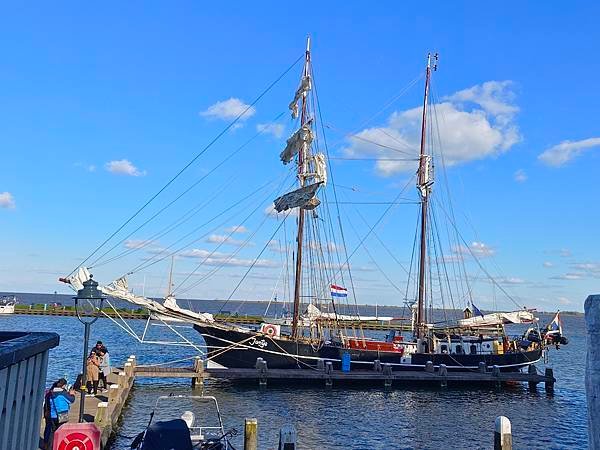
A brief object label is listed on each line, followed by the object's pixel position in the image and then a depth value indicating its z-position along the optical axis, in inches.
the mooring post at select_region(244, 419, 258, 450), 619.5
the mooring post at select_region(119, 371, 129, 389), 1023.4
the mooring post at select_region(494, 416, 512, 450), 577.9
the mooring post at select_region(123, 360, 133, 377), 1131.3
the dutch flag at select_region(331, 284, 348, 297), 2224.4
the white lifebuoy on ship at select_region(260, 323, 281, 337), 1473.9
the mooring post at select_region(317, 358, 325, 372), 1372.0
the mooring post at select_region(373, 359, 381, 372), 1403.8
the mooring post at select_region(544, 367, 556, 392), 1469.0
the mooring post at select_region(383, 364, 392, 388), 1373.0
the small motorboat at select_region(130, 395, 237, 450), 491.8
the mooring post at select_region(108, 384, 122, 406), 823.7
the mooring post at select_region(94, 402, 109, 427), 686.5
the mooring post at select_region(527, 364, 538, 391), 1468.6
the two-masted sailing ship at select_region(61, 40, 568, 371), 1446.9
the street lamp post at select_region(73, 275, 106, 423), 514.9
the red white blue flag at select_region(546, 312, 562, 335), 1763.0
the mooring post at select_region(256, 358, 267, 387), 1295.5
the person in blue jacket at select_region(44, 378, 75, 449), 570.9
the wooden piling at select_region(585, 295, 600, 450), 119.4
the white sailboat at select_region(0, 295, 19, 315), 4313.5
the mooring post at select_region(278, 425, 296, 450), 530.3
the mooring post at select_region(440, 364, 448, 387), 1407.5
